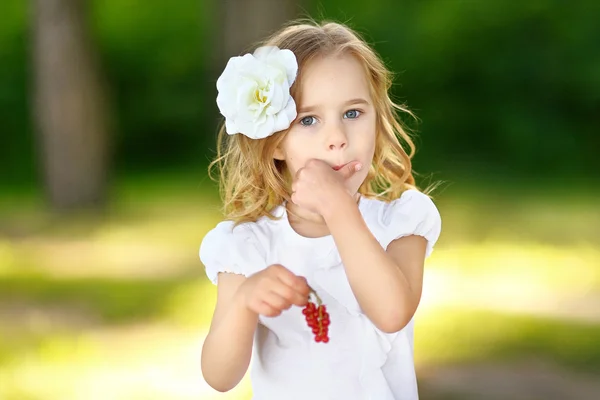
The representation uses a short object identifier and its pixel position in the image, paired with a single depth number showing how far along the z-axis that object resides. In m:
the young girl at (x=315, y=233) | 4.33
